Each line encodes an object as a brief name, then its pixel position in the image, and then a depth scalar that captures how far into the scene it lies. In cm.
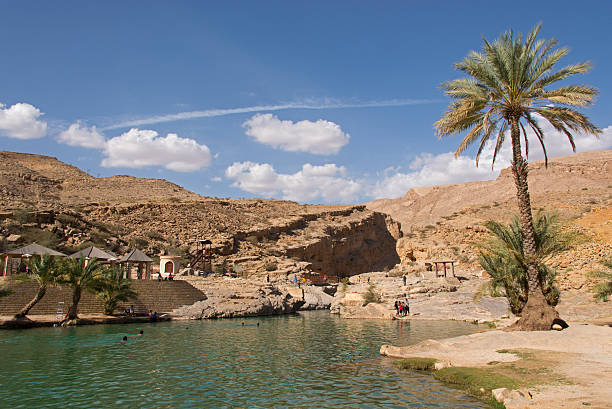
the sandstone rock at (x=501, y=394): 688
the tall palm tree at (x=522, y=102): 1231
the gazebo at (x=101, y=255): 2906
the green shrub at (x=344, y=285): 3417
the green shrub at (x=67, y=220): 4228
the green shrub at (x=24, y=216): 3859
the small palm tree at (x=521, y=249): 1314
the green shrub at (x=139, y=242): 4506
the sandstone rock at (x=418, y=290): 2967
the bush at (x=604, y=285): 1503
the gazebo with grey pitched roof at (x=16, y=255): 2650
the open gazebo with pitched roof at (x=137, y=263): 3066
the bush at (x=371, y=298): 2839
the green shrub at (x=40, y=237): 3559
